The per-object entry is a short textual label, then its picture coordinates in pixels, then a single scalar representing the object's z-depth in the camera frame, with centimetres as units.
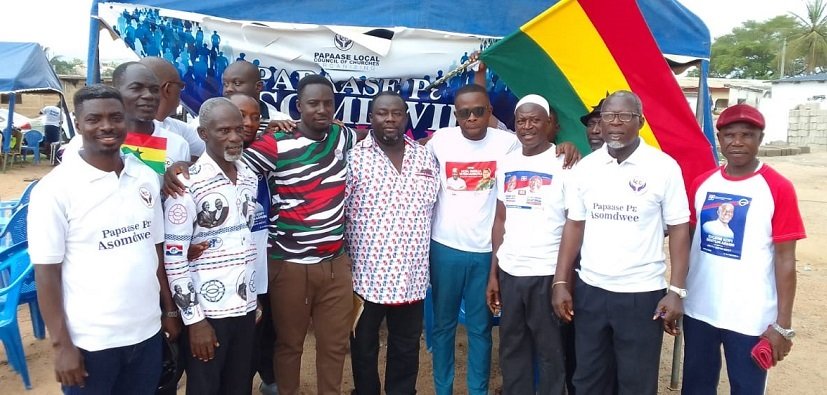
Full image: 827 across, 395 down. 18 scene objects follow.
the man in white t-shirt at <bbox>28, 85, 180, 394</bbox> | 200
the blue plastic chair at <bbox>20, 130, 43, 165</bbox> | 1509
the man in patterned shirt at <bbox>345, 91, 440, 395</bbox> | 307
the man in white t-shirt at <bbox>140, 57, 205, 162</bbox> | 304
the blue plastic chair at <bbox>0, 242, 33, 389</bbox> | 369
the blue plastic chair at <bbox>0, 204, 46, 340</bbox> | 449
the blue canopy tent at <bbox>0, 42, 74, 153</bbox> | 1305
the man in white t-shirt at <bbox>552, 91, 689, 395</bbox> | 256
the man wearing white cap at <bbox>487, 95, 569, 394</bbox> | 292
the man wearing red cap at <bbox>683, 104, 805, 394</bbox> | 250
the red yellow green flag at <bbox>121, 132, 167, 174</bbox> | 258
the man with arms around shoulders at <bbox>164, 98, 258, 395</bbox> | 237
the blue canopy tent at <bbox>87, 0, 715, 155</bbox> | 400
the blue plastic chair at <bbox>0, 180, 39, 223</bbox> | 522
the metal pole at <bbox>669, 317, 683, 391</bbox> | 393
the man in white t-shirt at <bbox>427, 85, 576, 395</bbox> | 322
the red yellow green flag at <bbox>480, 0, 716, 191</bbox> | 322
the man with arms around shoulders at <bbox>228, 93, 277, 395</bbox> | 283
